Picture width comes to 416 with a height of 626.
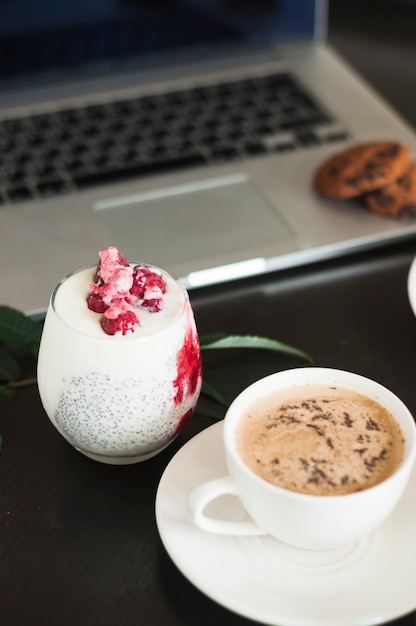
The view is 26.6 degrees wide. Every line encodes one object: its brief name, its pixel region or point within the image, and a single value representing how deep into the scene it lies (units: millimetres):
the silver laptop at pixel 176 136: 849
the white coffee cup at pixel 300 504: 498
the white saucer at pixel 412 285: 742
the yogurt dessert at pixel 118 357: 558
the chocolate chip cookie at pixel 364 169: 860
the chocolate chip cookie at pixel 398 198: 859
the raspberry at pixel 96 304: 571
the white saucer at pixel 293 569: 494
